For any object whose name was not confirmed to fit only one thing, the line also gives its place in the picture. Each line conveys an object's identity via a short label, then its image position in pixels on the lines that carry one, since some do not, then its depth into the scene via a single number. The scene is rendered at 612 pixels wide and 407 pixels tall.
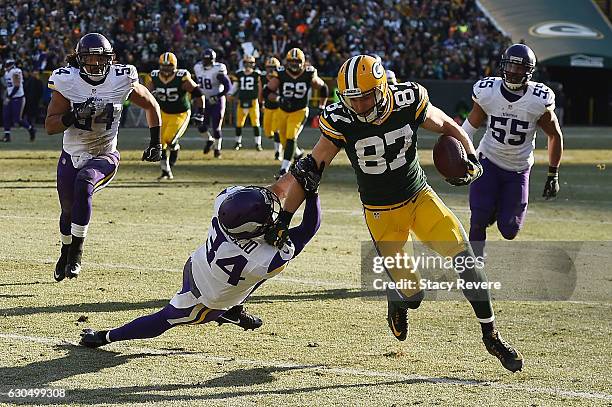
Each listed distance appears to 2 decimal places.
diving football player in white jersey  10.07
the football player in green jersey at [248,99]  40.50
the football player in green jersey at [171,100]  29.20
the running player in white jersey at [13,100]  42.09
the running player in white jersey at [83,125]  15.01
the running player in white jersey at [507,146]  15.34
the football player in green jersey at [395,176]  11.04
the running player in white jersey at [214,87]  36.03
